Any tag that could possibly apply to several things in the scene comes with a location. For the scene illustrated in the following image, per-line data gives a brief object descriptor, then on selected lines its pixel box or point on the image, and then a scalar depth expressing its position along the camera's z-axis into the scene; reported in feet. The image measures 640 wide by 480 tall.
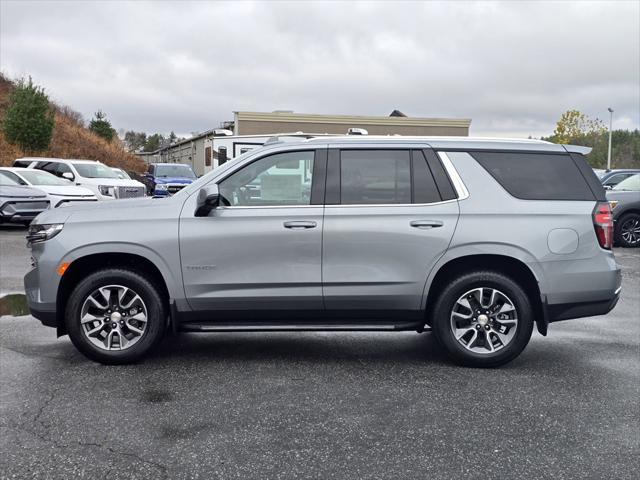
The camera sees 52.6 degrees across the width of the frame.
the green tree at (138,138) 347.15
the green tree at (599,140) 205.26
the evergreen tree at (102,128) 159.43
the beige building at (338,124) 99.55
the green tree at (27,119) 101.71
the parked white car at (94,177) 64.03
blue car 77.92
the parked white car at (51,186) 55.72
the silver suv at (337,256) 16.76
